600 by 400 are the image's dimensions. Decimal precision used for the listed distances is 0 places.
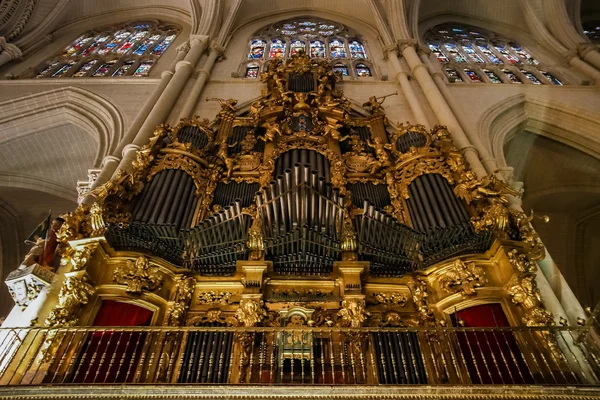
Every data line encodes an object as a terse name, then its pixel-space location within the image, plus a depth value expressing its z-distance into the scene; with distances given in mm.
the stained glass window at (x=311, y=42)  15375
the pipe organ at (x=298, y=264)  5410
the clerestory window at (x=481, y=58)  13828
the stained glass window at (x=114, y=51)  14141
